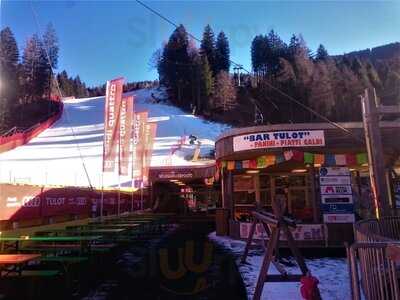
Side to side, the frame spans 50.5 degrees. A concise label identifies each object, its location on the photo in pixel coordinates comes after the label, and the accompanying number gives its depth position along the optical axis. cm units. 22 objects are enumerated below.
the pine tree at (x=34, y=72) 9238
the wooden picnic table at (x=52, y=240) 888
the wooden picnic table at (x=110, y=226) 1288
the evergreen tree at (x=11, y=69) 7938
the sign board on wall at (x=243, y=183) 1725
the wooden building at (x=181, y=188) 2748
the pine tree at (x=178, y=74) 8712
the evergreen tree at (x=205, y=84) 8869
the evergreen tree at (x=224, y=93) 8625
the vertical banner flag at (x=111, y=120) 1764
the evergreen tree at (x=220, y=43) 8341
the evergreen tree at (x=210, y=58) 7416
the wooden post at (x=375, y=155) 760
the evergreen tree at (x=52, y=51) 9359
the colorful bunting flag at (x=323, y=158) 1241
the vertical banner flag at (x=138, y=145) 2586
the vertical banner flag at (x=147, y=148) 2846
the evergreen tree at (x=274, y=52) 4322
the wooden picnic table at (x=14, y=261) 627
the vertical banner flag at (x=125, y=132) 1966
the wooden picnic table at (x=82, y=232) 1075
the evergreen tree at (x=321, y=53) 8188
